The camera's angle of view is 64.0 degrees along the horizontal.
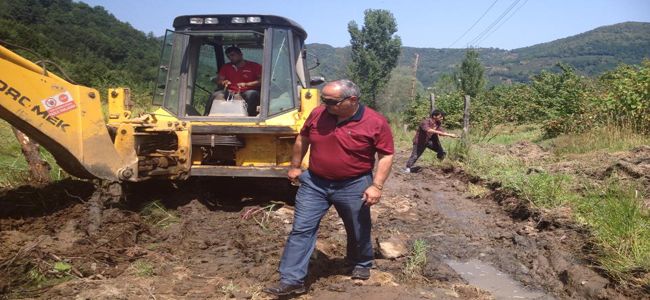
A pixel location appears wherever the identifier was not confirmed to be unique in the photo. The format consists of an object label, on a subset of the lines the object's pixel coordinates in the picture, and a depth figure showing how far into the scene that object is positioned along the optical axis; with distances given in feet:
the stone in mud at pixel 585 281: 13.25
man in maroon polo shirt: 12.88
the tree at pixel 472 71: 147.74
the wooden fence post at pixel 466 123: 36.98
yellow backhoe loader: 13.66
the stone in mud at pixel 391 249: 15.99
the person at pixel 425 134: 34.50
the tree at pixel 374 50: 160.15
